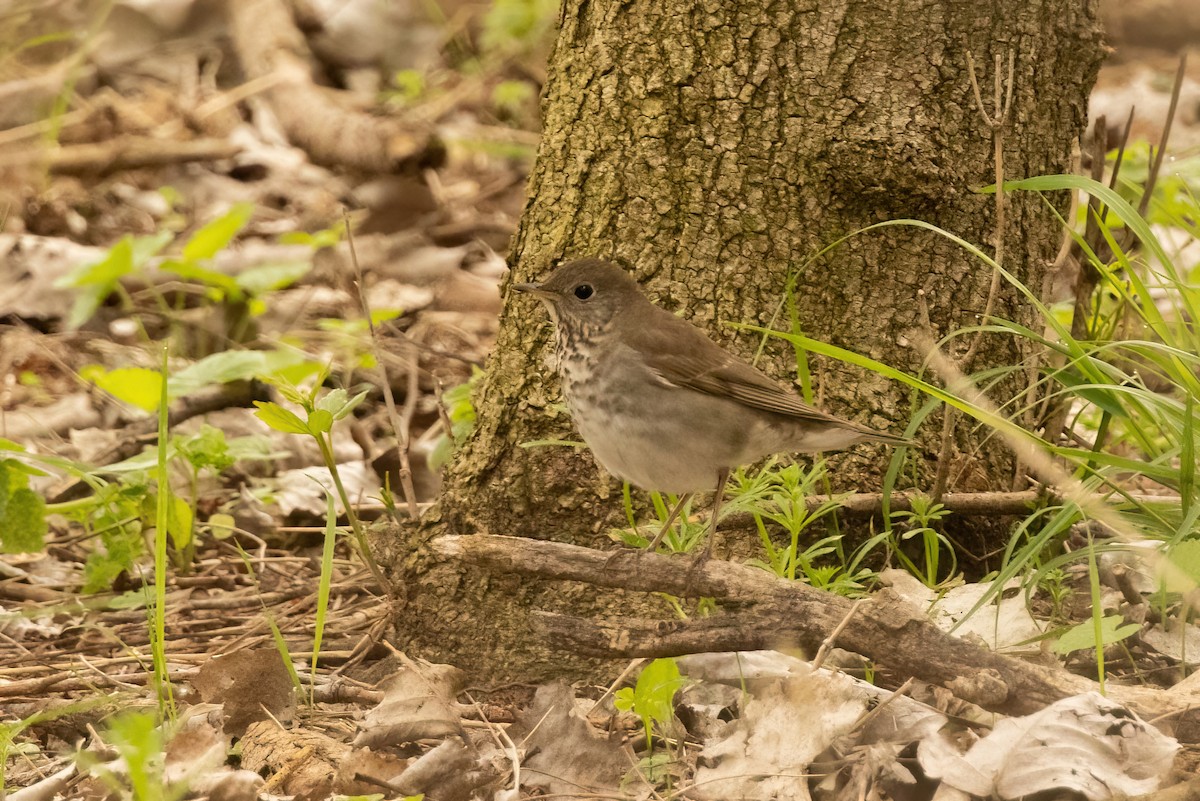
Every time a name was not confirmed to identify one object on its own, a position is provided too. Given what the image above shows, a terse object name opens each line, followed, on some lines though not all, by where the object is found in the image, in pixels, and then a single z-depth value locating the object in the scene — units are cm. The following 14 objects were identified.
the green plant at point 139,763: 450
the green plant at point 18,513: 828
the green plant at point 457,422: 839
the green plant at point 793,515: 666
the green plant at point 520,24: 1945
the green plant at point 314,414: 684
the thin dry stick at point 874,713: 558
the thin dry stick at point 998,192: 693
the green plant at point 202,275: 1224
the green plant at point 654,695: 569
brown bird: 692
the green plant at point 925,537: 705
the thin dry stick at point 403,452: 770
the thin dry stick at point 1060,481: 559
